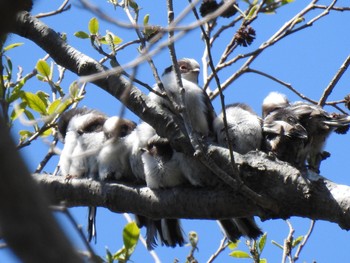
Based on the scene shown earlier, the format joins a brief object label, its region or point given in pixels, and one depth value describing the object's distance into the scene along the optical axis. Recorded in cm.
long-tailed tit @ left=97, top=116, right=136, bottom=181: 869
